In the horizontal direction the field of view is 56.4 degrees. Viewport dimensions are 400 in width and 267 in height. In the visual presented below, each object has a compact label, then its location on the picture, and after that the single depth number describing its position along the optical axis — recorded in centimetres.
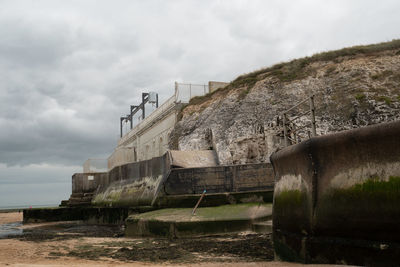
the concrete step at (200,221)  821
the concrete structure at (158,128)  2533
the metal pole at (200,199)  888
